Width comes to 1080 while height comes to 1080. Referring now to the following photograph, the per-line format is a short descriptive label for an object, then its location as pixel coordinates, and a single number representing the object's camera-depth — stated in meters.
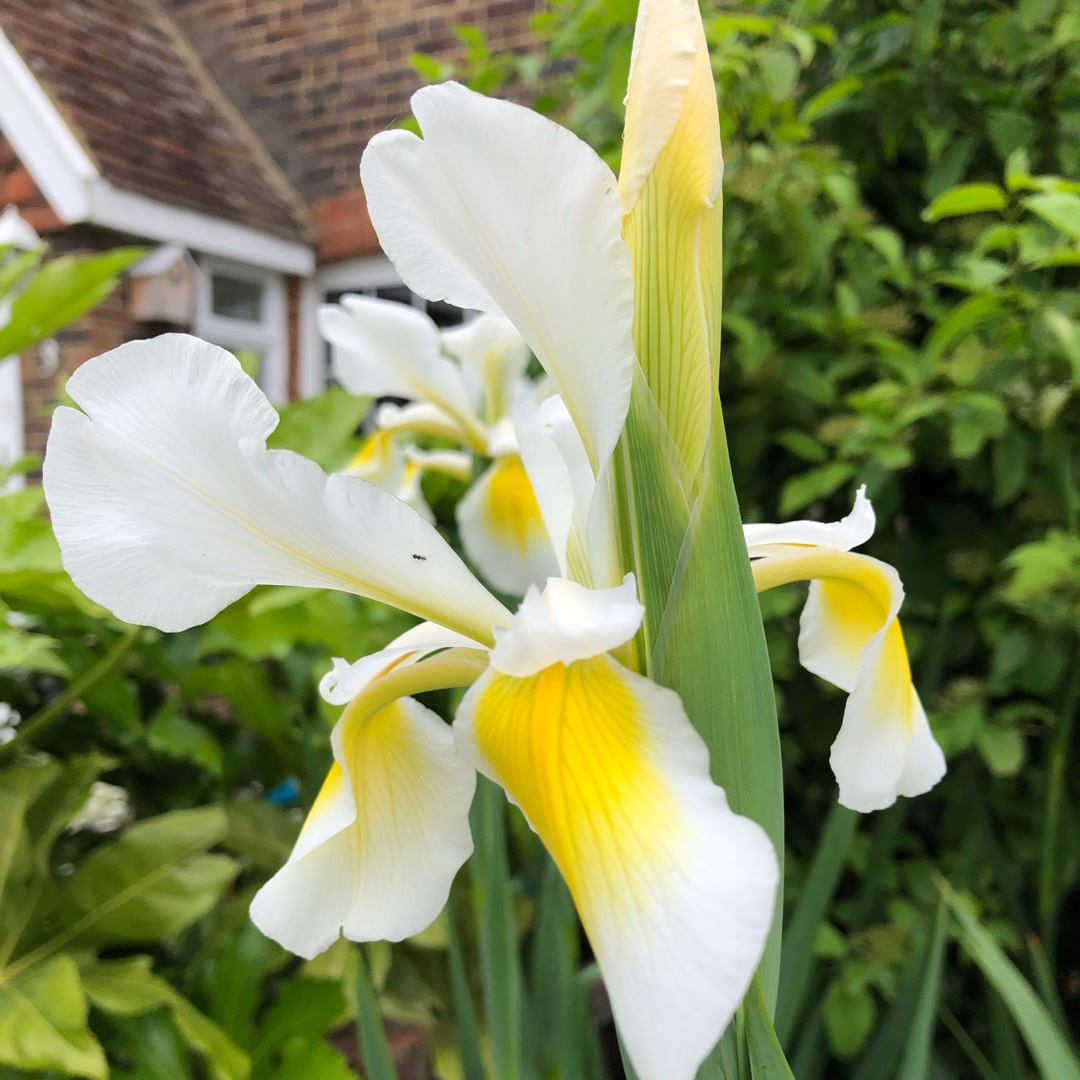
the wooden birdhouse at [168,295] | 2.55
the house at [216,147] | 3.01
